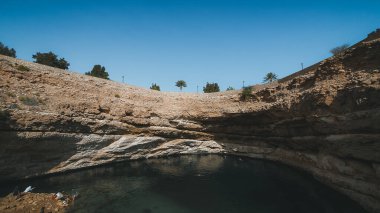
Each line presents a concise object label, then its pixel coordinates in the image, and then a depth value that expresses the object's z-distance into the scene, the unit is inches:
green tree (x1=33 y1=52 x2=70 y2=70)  2283.3
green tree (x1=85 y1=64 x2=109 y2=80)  2746.1
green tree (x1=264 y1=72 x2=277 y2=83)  2925.7
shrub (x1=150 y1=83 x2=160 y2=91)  2940.5
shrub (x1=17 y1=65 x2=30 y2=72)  1247.5
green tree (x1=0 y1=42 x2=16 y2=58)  2376.2
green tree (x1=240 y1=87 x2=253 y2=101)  1663.4
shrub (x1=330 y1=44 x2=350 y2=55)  1770.4
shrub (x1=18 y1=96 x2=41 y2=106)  1097.7
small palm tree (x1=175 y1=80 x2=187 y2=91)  3427.7
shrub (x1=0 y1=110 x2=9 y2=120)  963.3
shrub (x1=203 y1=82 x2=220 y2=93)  3201.3
